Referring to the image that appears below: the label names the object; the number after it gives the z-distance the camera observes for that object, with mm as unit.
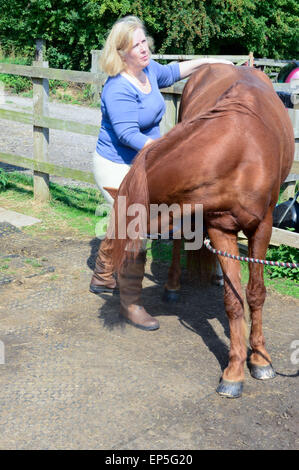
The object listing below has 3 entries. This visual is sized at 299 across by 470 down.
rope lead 2982
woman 3592
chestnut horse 2822
